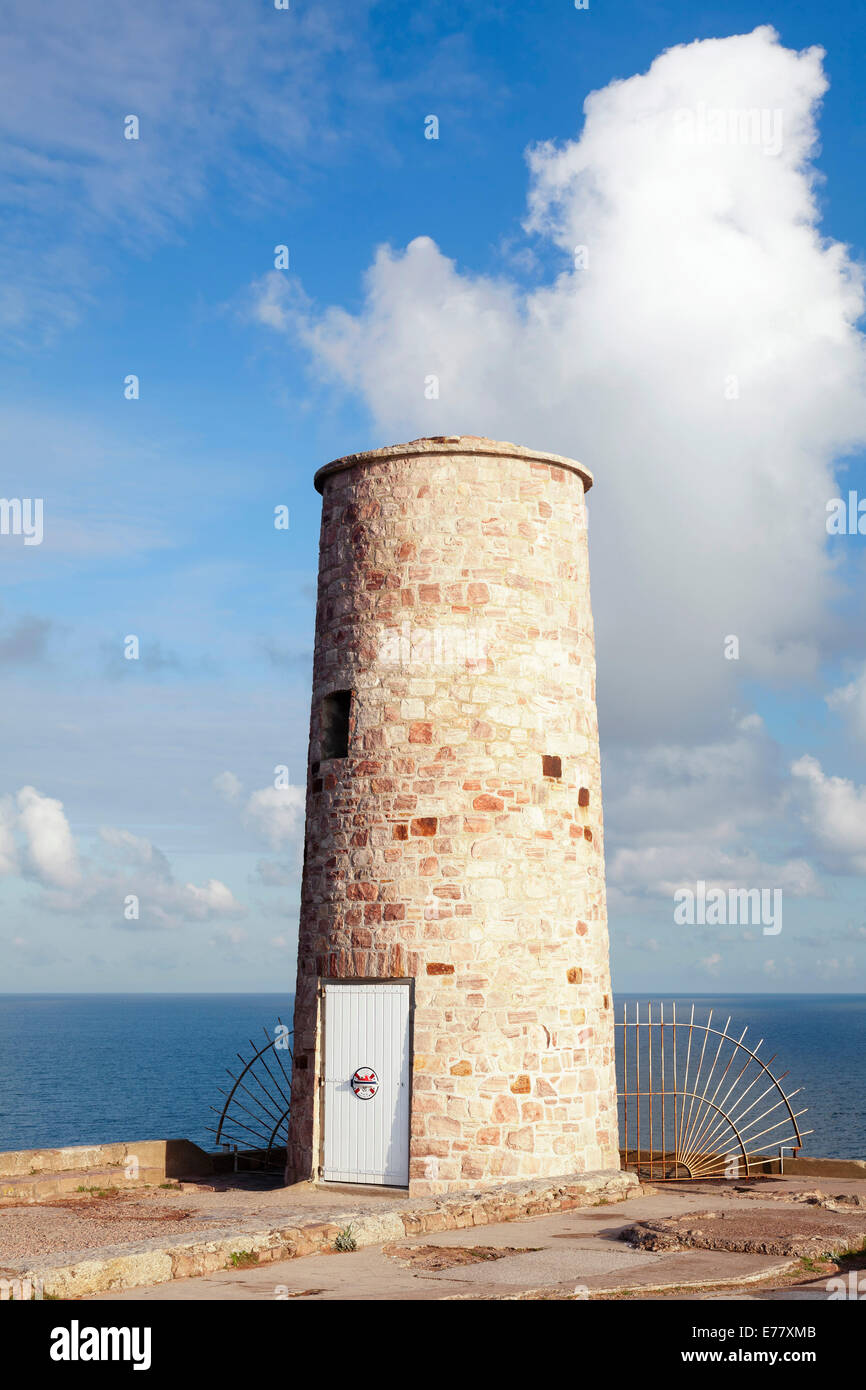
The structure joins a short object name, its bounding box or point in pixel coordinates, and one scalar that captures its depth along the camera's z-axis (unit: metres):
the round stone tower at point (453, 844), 13.65
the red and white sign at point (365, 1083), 14.02
